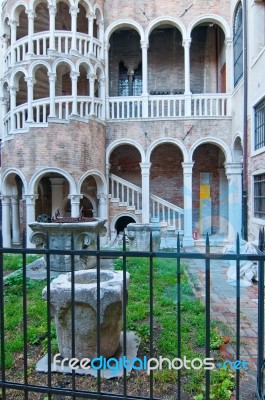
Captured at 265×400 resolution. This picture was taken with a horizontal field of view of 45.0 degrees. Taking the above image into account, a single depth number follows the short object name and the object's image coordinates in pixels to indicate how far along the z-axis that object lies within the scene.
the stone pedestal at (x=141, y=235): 10.39
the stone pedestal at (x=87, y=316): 3.19
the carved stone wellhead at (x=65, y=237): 7.56
